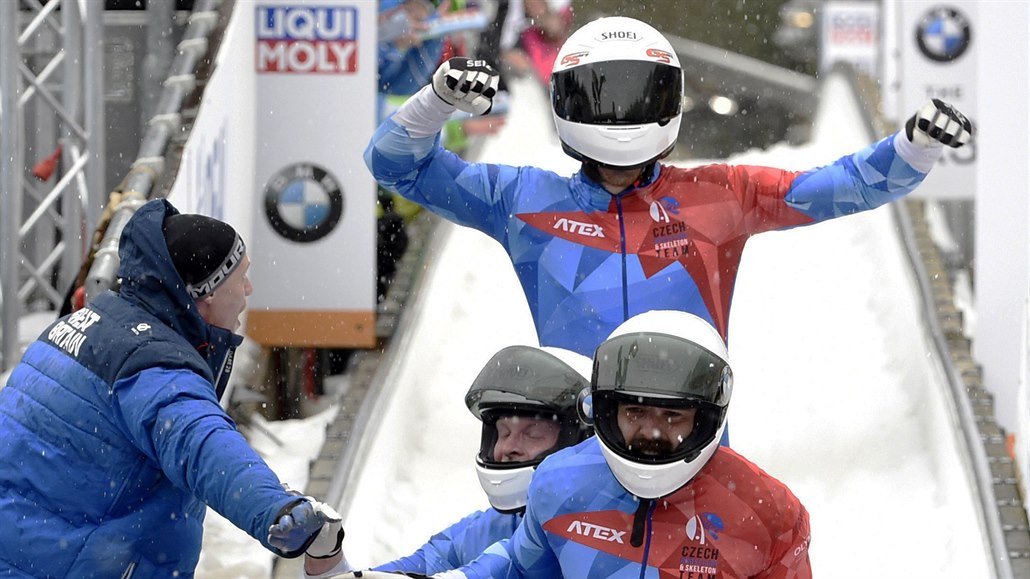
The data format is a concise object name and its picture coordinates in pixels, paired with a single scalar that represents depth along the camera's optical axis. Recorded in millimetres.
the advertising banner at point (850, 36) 52500
